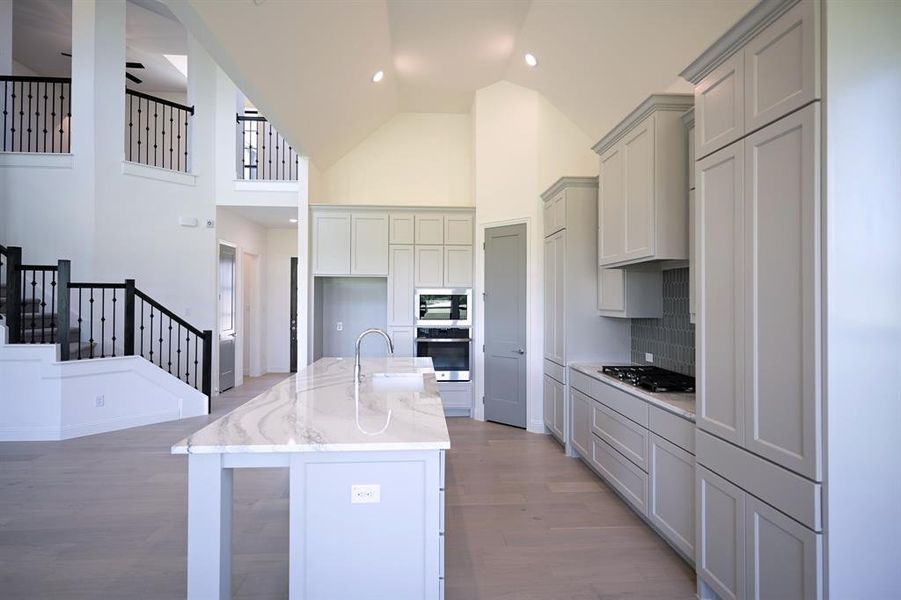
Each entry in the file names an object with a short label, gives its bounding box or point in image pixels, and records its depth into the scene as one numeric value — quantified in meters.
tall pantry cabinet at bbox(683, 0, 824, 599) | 1.51
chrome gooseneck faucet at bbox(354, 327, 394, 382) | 2.70
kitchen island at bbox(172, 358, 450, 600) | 1.62
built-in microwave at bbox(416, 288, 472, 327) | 5.55
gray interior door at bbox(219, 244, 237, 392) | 6.86
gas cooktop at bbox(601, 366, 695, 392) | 2.78
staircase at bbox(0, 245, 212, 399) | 4.39
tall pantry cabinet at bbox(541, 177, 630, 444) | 4.10
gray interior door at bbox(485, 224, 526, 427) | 5.05
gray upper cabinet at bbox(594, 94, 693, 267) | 2.80
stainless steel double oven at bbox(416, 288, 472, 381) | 5.51
